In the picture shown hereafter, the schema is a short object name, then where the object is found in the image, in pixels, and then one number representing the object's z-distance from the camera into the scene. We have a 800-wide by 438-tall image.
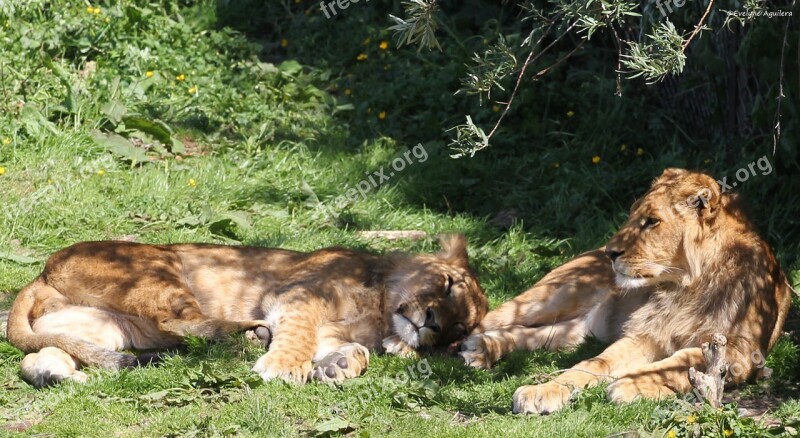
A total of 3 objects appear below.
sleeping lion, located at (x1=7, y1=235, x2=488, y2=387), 12.70
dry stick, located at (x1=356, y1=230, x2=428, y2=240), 17.95
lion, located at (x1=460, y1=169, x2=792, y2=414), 12.20
